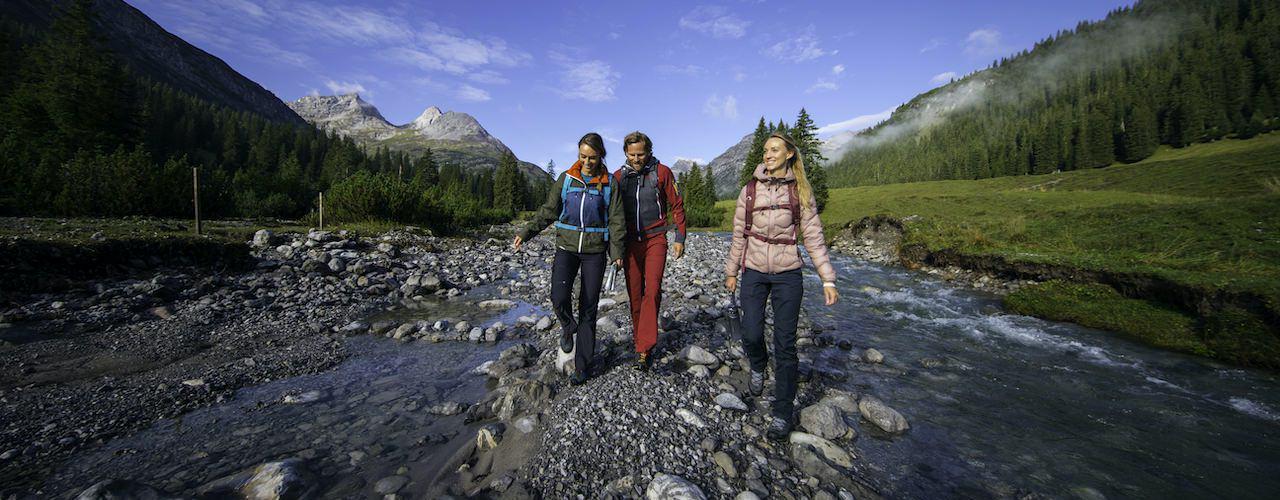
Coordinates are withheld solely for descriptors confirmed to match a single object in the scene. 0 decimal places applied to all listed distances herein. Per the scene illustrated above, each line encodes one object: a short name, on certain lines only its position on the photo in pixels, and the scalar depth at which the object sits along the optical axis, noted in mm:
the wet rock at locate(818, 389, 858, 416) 4914
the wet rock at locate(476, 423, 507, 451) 3900
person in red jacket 5441
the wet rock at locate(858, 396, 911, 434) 4605
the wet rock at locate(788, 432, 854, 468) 3867
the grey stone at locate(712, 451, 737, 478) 3480
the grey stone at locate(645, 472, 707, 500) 3029
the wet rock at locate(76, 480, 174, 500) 2846
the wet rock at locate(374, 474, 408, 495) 3285
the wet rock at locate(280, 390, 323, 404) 4785
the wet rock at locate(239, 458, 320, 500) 3115
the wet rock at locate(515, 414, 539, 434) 4113
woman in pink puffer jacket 4152
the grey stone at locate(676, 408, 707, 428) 4168
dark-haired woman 5027
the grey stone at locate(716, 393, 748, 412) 4573
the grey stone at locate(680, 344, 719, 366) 6043
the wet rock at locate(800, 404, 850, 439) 4273
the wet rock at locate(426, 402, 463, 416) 4715
